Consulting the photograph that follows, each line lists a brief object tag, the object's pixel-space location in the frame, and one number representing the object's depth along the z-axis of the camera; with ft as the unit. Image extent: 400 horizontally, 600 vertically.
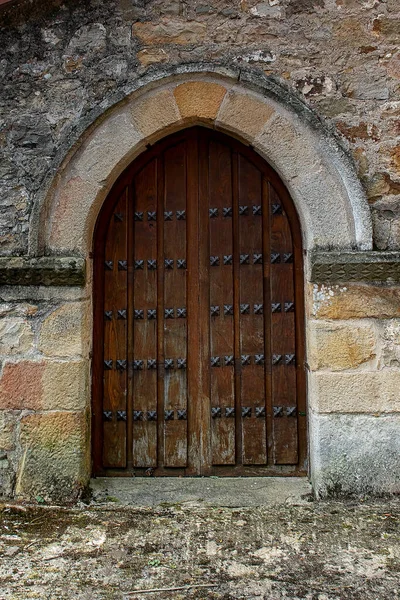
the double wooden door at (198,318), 10.30
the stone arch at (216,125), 9.59
